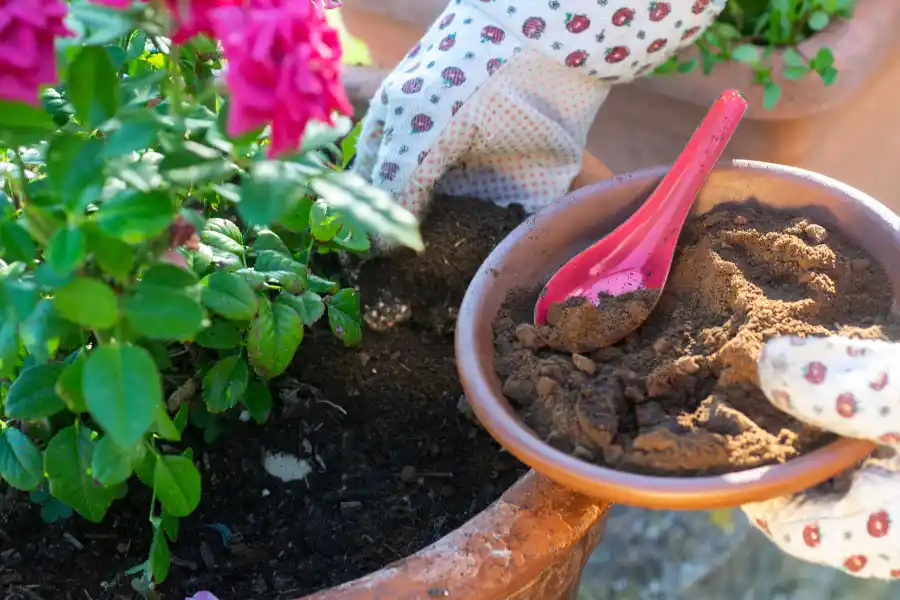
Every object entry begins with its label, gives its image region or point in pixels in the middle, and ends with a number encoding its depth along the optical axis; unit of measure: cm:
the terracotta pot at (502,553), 87
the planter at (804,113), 109
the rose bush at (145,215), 77
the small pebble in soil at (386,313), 101
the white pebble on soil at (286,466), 98
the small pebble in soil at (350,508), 96
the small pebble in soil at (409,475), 97
